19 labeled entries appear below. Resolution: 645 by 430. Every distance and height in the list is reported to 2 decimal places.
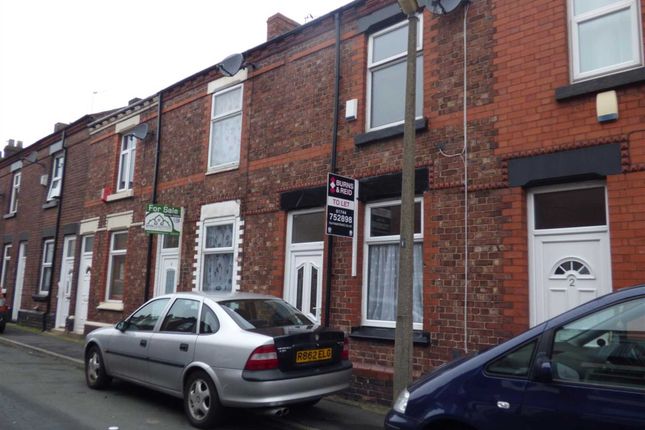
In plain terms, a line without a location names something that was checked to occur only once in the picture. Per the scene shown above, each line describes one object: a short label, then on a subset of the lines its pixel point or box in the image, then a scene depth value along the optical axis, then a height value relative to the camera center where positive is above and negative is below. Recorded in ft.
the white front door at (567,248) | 19.80 +1.92
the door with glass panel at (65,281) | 52.75 -0.05
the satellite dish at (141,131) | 44.70 +12.49
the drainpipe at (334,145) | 28.22 +7.83
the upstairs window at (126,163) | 48.14 +10.79
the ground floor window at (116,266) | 47.09 +1.44
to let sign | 22.33 +3.58
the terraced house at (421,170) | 20.30 +5.97
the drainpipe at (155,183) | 41.96 +8.01
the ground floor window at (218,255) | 35.68 +2.09
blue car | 10.23 -1.64
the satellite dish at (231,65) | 36.24 +14.86
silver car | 18.06 -2.44
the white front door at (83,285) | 49.83 -0.36
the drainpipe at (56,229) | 54.03 +5.25
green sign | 36.63 +4.45
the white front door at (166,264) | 40.34 +1.52
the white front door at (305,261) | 29.99 +1.60
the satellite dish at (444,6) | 24.79 +13.22
